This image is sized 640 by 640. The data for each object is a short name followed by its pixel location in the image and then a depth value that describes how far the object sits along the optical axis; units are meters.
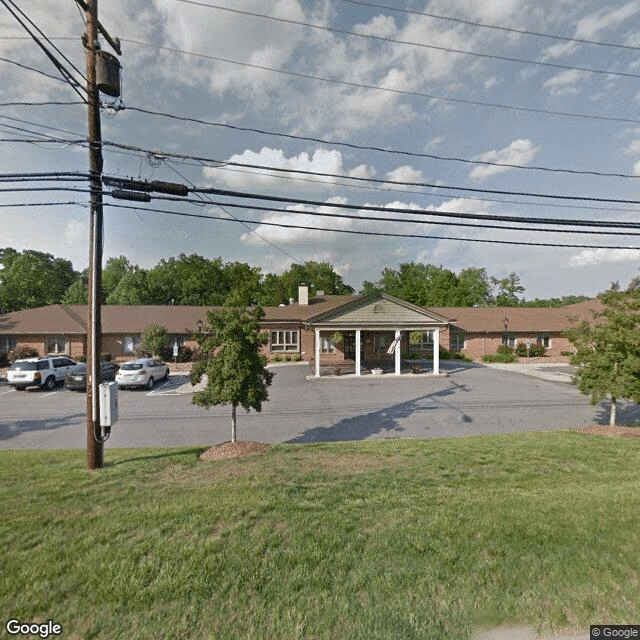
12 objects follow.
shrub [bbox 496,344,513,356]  30.07
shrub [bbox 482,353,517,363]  29.25
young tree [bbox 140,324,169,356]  25.88
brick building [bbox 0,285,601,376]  23.08
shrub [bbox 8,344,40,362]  24.47
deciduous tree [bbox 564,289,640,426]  9.42
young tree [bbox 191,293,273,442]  7.88
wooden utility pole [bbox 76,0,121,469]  6.80
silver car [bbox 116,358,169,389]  17.08
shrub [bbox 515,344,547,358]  30.73
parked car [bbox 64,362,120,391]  16.77
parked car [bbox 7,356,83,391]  16.92
